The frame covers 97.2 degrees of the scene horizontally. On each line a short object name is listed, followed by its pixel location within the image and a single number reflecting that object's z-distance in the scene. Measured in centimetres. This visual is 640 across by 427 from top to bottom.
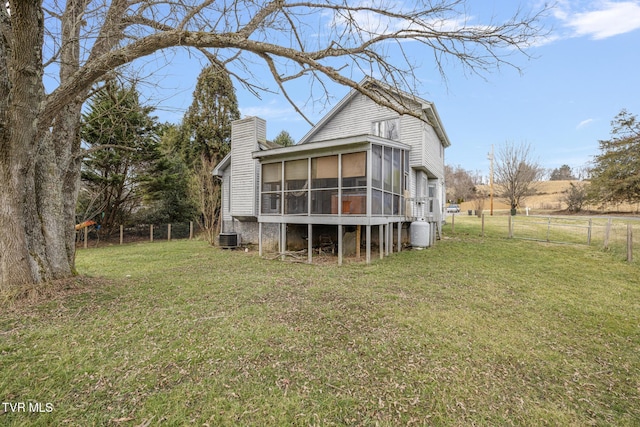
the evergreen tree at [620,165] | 2406
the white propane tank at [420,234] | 1104
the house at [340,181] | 884
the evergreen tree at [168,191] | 1719
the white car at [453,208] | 3577
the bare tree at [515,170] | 2917
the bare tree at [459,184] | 4414
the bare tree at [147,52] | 394
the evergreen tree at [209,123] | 2209
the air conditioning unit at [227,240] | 1229
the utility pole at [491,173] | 2880
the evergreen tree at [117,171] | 1482
